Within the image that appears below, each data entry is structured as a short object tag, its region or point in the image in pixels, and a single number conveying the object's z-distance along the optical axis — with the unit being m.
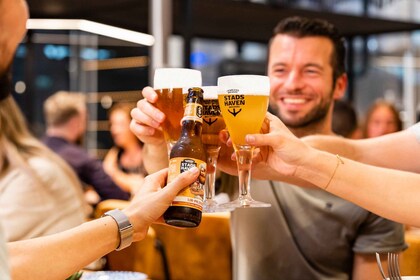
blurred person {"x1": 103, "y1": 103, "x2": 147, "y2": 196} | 6.68
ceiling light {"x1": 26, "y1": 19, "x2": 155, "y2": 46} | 8.06
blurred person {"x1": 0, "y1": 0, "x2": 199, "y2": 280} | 1.40
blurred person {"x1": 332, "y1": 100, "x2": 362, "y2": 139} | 5.21
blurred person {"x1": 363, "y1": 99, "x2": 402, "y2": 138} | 5.86
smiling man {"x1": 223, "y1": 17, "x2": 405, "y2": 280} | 2.16
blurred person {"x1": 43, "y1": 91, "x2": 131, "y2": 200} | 5.35
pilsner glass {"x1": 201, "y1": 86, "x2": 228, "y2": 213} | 1.57
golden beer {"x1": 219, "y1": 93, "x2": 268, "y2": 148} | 1.47
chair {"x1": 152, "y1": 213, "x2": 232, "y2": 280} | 2.97
